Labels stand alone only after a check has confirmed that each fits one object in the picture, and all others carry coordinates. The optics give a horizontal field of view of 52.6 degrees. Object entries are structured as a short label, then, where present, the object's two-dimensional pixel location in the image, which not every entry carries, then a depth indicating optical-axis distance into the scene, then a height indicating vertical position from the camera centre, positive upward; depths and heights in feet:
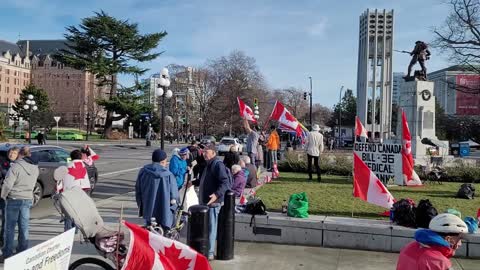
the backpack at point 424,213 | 27.81 -3.62
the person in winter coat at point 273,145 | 64.49 +0.26
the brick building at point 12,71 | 486.79 +71.84
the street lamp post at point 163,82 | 82.94 +10.83
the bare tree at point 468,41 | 108.68 +26.08
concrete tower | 299.79 +54.87
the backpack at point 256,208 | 30.63 -3.94
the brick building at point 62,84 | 398.62 +55.48
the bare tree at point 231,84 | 269.85 +34.87
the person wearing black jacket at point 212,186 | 25.03 -2.13
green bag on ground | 30.17 -3.70
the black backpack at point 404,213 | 28.55 -3.74
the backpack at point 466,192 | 43.39 -3.63
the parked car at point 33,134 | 217.56 +3.16
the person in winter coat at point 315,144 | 52.11 +0.43
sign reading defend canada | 41.32 -0.68
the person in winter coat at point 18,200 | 24.94 -3.08
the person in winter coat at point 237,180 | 30.17 -2.12
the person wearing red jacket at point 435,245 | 10.72 -2.20
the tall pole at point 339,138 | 240.90 +5.55
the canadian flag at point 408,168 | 41.29 -1.52
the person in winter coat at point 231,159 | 34.25 -0.92
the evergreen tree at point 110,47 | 225.56 +45.84
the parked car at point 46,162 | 43.32 -1.95
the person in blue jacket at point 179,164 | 37.65 -1.57
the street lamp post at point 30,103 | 165.97 +13.05
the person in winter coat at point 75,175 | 29.38 -2.06
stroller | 17.70 -3.26
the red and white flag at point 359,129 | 60.18 +2.45
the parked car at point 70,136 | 234.79 +2.81
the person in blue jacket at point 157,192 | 22.38 -2.23
